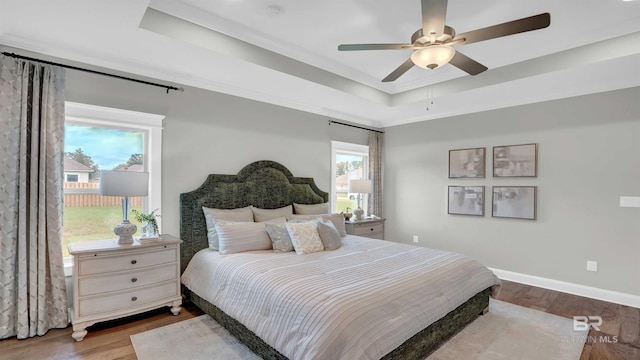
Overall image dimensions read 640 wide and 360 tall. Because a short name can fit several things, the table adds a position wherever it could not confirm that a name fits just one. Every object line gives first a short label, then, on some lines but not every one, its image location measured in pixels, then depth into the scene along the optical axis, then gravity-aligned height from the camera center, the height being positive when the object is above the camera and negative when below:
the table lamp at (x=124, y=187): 2.75 -0.09
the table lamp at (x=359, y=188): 5.01 -0.13
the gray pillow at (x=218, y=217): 3.33 -0.43
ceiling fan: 1.98 +1.01
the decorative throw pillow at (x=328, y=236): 3.34 -0.61
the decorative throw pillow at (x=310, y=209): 4.27 -0.41
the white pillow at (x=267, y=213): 3.78 -0.43
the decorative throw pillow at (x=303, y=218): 3.76 -0.48
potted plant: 3.09 -0.48
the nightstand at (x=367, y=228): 4.62 -0.73
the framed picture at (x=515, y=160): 4.18 +0.30
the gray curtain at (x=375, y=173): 5.64 +0.12
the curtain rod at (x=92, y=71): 2.60 +0.99
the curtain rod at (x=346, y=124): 5.08 +0.93
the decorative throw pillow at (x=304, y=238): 3.18 -0.61
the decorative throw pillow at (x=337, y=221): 3.99 -0.53
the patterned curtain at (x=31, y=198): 2.54 -0.19
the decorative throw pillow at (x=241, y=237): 3.12 -0.60
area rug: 2.41 -1.34
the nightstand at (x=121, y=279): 2.58 -0.91
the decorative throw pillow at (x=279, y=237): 3.23 -0.61
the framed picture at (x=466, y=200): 4.66 -0.29
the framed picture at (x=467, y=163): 4.65 +0.28
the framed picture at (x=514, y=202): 4.19 -0.27
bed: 1.84 -0.82
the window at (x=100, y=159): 3.01 +0.19
